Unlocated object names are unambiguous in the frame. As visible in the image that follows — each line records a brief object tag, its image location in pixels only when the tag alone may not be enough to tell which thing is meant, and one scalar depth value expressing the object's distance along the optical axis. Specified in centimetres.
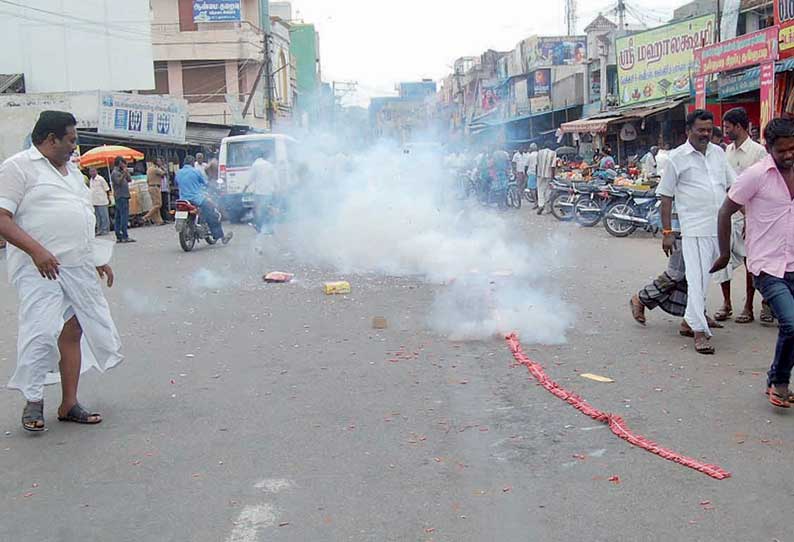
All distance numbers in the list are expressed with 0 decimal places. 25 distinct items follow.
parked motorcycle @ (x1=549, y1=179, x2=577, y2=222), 2003
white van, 2252
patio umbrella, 2306
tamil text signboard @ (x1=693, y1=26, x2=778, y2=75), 1631
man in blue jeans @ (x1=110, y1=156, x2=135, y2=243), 1880
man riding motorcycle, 1614
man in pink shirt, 511
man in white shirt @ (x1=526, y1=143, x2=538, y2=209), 2442
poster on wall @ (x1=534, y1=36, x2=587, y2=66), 4619
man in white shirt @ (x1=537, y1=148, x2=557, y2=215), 2286
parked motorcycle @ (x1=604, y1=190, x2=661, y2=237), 1617
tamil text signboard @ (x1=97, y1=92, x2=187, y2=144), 2739
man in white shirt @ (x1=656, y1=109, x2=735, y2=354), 681
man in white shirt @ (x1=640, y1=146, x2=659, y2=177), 1887
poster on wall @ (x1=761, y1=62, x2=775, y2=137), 1591
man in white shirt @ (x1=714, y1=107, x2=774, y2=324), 780
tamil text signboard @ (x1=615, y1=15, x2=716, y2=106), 2425
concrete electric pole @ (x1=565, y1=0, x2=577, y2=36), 5434
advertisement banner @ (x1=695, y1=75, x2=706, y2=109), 1909
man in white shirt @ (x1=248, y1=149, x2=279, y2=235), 1809
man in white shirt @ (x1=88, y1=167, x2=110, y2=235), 1989
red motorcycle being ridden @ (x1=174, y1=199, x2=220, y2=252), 1590
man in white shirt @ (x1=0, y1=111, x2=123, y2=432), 499
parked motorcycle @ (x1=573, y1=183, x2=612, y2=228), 1844
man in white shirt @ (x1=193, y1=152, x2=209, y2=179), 2470
